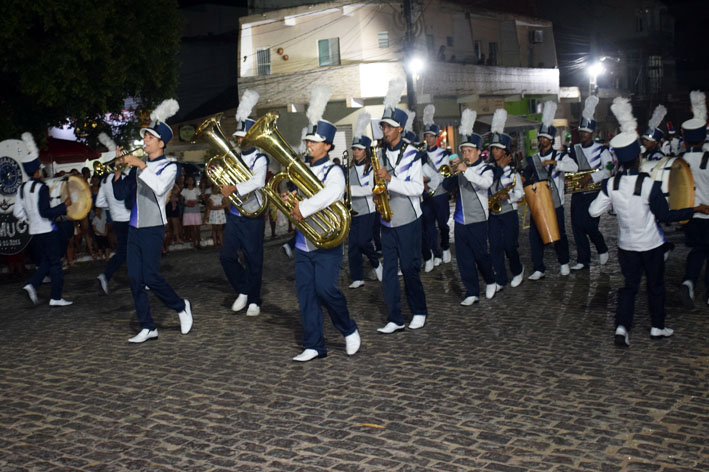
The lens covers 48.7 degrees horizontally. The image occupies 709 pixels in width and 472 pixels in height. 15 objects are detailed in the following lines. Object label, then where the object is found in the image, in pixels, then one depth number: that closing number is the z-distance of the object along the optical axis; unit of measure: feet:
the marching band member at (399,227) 25.64
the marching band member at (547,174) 35.23
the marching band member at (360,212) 34.17
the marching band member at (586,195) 35.99
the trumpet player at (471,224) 30.35
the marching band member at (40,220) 32.99
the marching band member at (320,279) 22.67
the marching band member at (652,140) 40.86
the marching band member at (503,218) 33.06
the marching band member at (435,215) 39.09
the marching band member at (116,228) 35.40
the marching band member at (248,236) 29.73
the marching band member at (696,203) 27.73
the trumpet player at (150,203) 25.66
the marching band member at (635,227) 22.72
